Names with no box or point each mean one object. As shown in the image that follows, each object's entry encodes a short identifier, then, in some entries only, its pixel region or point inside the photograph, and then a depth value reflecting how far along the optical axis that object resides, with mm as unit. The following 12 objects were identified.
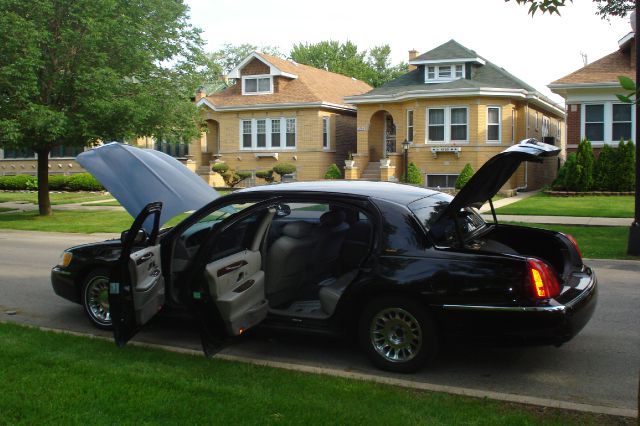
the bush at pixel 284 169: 33312
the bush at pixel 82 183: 33844
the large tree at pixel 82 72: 18453
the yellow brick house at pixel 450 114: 29547
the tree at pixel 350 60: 67188
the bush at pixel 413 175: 29438
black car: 5230
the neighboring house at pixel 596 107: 27266
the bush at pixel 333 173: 32406
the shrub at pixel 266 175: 33719
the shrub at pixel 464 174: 27672
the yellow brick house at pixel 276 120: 34500
